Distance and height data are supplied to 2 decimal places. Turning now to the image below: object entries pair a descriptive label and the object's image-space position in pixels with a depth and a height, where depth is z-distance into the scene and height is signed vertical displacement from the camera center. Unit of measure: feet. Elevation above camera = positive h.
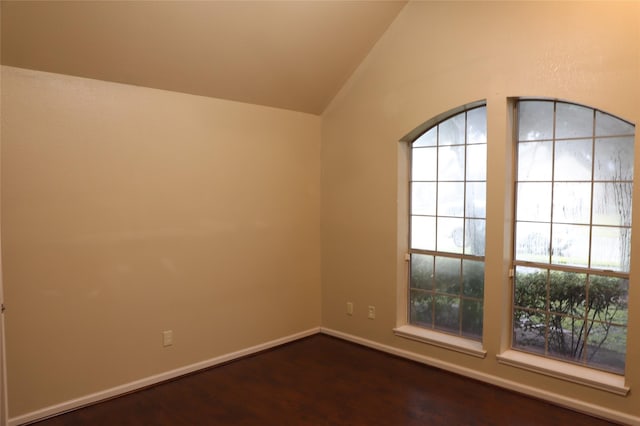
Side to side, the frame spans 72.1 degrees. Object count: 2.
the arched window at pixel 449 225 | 11.96 -0.73
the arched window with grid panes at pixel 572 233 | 9.75 -0.80
